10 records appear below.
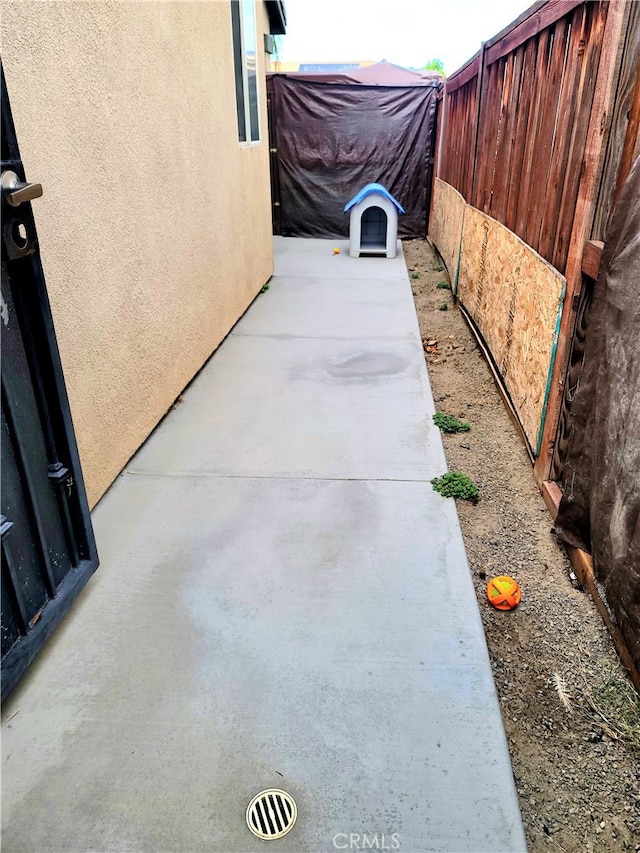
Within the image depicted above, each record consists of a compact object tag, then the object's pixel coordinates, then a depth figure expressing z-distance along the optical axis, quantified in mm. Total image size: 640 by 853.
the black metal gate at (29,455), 1890
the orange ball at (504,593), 2537
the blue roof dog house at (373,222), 8672
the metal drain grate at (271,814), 1614
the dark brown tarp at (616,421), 1994
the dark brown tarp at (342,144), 10016
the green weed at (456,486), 3145
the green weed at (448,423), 3957
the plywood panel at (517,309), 3266
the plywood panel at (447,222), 7000
